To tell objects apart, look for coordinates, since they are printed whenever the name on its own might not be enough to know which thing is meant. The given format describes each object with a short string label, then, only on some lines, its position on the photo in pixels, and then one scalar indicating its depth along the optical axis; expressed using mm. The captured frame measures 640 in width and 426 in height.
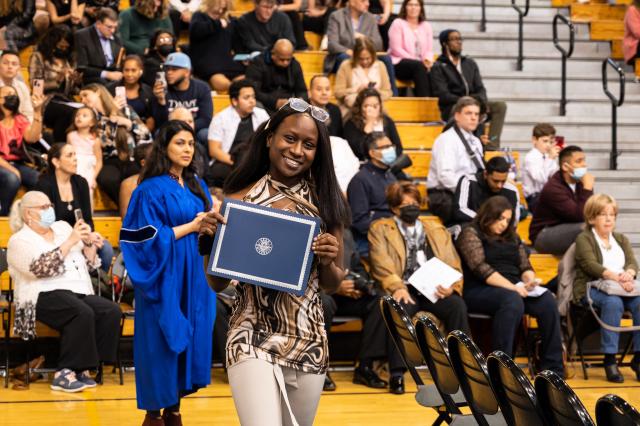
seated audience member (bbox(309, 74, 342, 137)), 13898
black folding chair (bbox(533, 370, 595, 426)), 4752
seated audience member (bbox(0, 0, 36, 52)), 14950
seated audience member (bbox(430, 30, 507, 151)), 15448
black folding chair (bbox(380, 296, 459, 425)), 7277
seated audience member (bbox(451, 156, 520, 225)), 12845
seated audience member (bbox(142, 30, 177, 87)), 14362
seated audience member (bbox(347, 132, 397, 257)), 12268
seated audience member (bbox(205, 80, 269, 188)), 13252
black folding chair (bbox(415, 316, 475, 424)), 6751
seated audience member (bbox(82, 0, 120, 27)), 15606
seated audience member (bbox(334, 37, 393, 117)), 14712
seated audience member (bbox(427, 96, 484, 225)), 13275
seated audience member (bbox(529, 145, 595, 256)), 13173
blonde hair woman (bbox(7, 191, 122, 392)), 10638
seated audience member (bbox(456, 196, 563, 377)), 11691
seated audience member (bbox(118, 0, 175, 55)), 15301
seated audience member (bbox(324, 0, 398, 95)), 15855
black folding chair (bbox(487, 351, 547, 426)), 5265
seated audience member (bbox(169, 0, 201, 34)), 16274
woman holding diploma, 5200
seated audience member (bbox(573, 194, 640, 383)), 11928
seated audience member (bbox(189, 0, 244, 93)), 15369
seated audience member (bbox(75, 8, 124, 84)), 14339
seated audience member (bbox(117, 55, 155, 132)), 13818
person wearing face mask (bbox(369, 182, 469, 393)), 11583
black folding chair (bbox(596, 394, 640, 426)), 4196
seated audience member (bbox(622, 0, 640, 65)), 16817
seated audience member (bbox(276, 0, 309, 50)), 16591
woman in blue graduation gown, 8222
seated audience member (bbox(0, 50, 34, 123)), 13185
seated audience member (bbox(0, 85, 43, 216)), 12472
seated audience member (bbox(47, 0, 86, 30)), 15369
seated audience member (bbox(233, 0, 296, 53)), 15799
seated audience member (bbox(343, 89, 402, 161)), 13682
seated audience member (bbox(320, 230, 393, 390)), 11340
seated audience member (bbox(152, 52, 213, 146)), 13784
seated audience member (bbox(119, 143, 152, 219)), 11713
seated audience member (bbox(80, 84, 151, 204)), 12709
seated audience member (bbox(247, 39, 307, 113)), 14746
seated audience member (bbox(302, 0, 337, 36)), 17327
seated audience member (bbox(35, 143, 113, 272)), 11527
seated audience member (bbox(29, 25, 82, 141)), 13796
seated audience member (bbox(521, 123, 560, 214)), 14418
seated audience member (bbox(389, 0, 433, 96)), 16252
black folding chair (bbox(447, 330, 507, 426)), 6060
